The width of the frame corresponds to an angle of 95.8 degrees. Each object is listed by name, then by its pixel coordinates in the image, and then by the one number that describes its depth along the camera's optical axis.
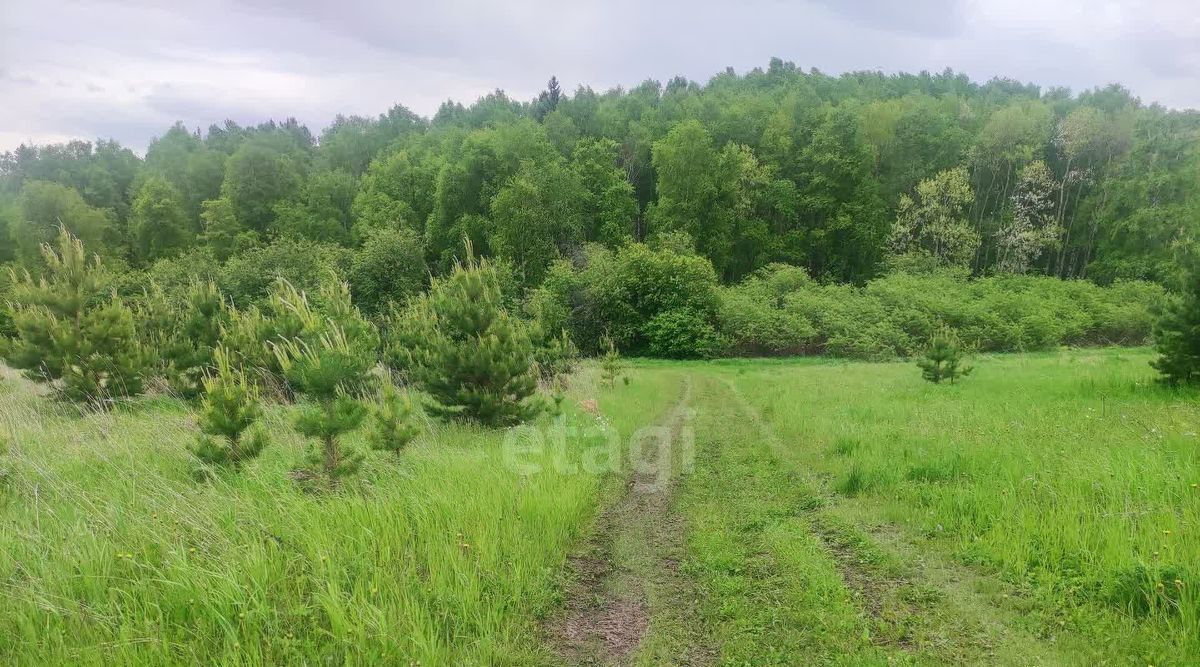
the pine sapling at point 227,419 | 7.07
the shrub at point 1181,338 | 11.69
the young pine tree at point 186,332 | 14.91
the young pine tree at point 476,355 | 10.62
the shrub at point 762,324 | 38.88
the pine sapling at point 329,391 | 6.45
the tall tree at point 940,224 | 52.56
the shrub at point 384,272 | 42.28
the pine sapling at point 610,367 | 19.34
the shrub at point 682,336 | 39.88
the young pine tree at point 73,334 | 13.25
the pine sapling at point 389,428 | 7.66
